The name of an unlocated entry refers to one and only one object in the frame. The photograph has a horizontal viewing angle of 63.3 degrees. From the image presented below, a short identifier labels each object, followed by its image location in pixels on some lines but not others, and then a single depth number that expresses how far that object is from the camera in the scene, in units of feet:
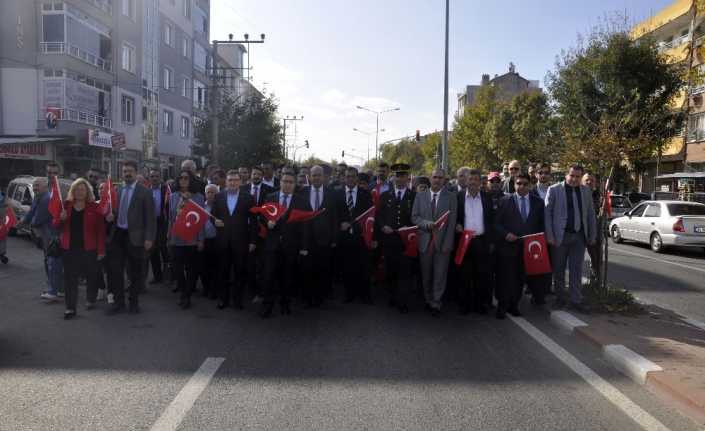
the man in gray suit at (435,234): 25.32
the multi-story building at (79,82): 89.40
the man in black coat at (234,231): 26.45
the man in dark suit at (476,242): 25.49
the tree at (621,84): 83.66
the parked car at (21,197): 50.55
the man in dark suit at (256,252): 27.04
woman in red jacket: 24.04
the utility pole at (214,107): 89.56
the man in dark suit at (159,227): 32.22
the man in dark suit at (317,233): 26.43
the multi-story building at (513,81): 285.43
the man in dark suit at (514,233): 25.29
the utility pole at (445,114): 70.17
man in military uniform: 26.86
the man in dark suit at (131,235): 25.23
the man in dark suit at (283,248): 25.36
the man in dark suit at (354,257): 28.57
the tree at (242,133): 104.99
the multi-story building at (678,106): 106.52
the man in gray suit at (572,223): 25.50
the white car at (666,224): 50.80
